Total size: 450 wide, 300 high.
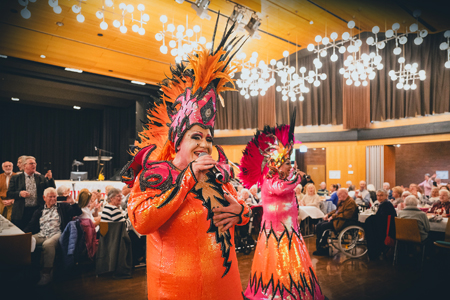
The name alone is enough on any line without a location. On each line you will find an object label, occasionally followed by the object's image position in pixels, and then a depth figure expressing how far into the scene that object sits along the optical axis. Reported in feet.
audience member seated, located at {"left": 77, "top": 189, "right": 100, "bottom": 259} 14.52
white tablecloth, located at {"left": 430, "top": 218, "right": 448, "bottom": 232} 16.36
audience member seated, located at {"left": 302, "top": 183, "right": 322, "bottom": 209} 23.43
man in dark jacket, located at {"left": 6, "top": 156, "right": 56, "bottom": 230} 14.93
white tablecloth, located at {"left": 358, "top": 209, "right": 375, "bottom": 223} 19.03
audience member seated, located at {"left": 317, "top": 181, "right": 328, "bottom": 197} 29.94
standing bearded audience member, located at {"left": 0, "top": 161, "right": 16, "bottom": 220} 15.97
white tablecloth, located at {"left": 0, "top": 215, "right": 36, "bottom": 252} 10.56
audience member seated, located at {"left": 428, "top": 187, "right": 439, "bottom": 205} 21.83
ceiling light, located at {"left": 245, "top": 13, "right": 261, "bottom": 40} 22.78
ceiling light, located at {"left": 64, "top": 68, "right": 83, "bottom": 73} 34.24
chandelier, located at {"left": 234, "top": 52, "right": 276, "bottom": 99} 20.96
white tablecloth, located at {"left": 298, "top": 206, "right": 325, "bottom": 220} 21.91
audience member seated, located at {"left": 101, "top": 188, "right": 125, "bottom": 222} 13.97
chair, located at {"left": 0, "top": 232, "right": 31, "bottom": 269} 10.20
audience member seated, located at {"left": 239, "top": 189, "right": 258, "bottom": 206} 22.04
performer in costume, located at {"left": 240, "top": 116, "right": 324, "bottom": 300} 9.55
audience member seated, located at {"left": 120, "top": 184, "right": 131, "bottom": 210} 15.24
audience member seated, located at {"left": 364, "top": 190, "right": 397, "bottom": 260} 17.37
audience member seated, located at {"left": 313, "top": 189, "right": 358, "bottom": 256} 18.25
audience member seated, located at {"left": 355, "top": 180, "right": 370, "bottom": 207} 25.36
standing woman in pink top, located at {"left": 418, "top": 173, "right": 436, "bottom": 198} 30.07
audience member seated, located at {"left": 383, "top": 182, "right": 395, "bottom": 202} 27.71
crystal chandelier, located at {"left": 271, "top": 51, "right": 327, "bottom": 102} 23.15
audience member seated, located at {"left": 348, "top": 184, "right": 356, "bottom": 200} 29.40
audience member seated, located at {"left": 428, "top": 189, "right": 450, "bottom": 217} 17.90
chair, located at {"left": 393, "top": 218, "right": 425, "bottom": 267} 15.83
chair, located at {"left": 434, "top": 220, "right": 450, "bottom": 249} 13.00
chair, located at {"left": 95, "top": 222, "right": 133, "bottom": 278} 13.88
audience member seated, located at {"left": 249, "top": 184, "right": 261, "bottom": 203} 24.23
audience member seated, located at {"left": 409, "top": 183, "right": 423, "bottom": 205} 23.57
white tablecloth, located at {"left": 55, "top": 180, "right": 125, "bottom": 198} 27.68
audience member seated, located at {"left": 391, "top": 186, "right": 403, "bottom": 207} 20.49
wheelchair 17.95
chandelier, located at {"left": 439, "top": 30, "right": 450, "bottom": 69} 17.16
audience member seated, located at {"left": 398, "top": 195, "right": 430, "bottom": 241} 15.97
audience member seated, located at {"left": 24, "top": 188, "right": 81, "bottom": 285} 13.26
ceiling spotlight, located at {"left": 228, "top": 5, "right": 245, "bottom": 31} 21.79
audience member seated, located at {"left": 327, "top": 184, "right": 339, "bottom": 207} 25.51
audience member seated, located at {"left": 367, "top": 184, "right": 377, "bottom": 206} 27.06
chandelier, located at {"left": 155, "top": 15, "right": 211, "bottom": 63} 16.91
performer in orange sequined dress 3.99
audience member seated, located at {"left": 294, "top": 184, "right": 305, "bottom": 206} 24.37
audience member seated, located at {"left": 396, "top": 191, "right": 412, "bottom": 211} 19.62
